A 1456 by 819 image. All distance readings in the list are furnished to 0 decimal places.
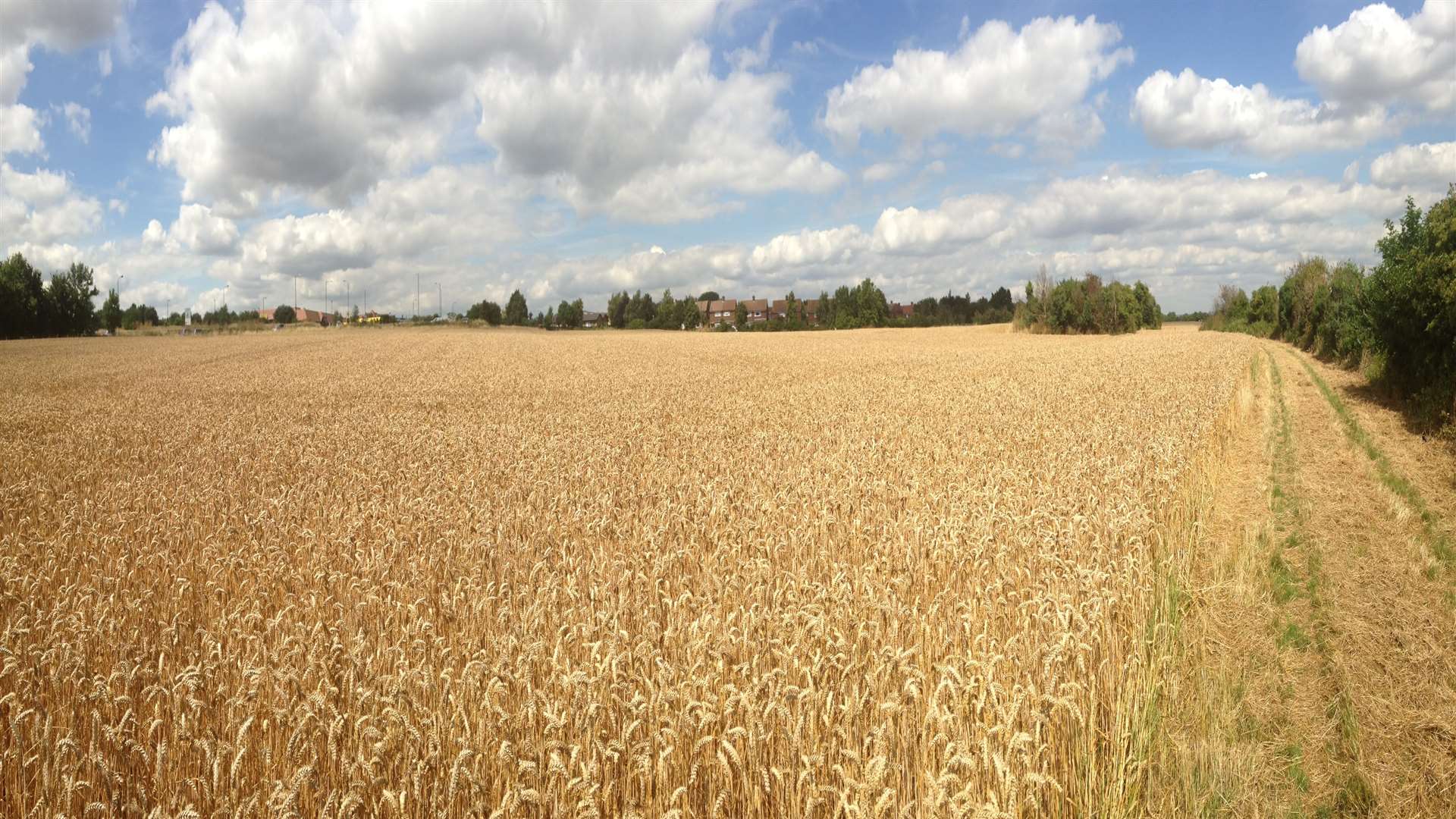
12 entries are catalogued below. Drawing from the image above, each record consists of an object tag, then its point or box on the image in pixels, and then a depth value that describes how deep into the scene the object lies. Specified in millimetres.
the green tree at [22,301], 86312
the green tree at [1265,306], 86125
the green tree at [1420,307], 17172
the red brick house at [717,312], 184125
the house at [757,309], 191750
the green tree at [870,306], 128625
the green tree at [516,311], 142750
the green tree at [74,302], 95875
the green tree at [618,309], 158238
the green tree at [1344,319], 30594
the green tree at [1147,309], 114438
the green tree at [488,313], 130375
